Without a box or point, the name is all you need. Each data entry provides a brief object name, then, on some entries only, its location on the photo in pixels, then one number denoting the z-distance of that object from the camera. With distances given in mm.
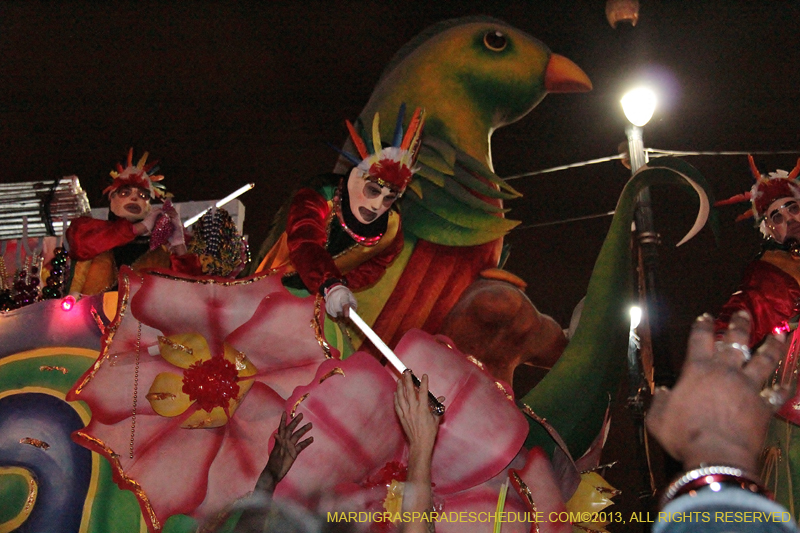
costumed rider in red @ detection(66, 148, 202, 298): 3754
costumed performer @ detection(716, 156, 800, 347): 3797
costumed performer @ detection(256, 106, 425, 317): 3439
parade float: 3035
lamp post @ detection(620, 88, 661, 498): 4438
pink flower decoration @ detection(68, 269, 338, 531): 3109
